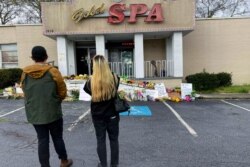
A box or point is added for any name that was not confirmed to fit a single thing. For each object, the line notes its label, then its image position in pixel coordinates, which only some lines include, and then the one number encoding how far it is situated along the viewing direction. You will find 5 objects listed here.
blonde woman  4.62
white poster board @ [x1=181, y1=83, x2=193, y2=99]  14.29
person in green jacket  4.58
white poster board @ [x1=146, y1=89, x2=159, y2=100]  14.18
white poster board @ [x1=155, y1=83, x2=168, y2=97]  14.32
